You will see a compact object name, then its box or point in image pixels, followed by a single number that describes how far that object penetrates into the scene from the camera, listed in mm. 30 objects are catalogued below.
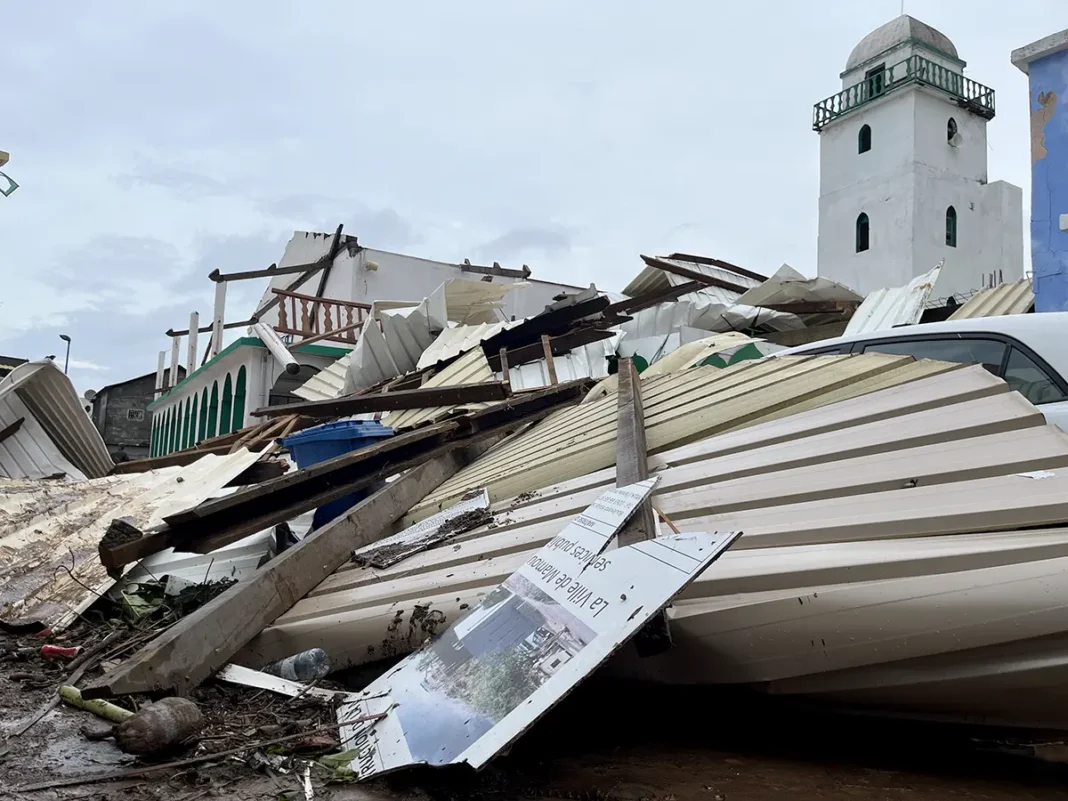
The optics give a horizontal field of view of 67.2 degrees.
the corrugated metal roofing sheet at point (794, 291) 12461
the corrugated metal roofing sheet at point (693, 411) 4332
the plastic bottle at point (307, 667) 3150
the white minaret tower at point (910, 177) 34688
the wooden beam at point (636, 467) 2256
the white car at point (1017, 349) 3803
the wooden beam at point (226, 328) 17397
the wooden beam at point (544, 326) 11406
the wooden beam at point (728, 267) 17062
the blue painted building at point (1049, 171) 8953
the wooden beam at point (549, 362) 9859
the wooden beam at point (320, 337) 16109
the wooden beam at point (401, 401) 8562
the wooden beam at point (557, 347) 11219
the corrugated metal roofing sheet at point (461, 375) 9281
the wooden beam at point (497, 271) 22516
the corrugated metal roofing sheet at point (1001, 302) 9867
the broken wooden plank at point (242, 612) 2826
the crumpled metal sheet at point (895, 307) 9969
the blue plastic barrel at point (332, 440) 5973
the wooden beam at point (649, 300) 12483
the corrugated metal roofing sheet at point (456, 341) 12406
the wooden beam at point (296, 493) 4023
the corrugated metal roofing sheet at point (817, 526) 2246
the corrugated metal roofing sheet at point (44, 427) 9695
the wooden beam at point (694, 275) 14680
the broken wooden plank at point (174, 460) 9320
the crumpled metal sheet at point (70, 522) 4398
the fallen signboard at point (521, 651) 2006
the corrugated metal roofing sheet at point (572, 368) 10836
